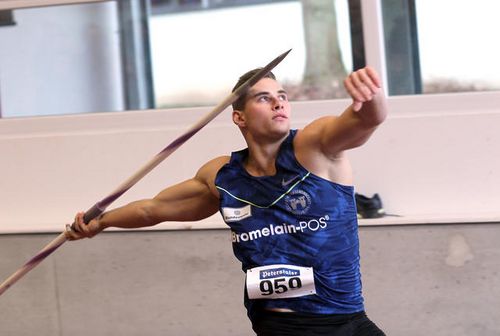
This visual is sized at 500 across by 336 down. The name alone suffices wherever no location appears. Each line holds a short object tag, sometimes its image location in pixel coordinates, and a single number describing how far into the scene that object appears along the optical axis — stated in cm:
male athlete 602
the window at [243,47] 1028
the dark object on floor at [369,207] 974
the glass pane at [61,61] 1108
